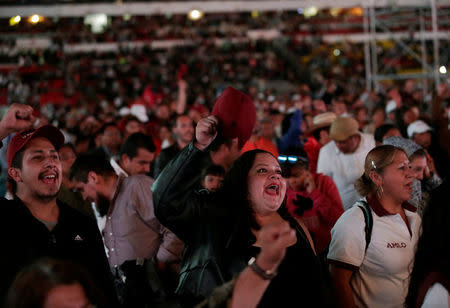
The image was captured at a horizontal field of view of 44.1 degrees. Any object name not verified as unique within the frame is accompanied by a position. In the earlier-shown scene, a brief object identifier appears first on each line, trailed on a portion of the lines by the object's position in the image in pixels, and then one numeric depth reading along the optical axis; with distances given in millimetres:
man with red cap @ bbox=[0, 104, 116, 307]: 2543
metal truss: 12227
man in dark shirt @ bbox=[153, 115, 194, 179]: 5863
